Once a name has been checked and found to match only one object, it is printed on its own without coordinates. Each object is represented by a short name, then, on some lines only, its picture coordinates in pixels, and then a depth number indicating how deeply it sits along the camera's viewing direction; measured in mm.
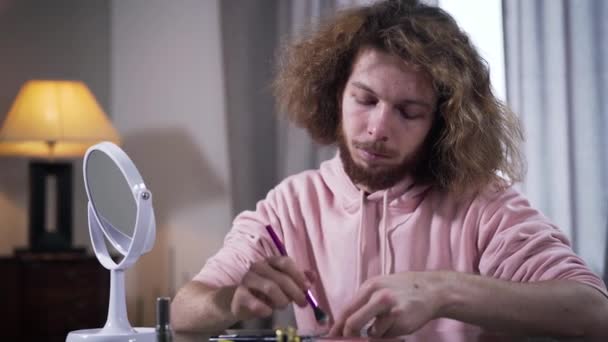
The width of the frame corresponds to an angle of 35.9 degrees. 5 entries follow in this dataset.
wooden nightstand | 3449
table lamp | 3426
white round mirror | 1160
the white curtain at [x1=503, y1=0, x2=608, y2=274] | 2494
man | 1504
